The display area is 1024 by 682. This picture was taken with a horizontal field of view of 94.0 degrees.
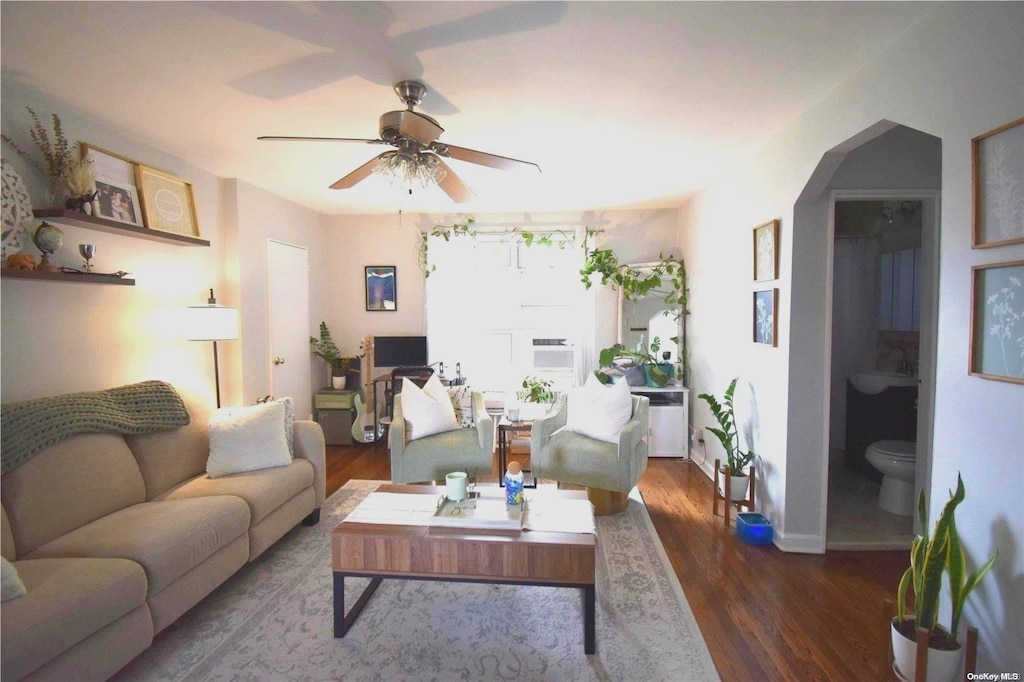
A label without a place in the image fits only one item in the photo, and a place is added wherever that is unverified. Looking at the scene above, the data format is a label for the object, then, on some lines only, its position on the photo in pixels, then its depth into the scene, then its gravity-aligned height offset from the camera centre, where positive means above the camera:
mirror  4.81 -0.01
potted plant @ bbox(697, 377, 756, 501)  3.12 -0.87
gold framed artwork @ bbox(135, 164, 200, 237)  2.98 +0.81
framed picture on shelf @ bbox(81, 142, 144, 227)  2.69 +0.81
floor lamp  3.12 +0.01
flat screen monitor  4.95 -0.29
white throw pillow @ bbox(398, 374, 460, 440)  3.55 -0.68
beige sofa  1.61 -0.92
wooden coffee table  2.04 -1.02
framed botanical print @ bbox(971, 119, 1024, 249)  1.38 +0.41
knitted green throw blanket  2.07 -0.46
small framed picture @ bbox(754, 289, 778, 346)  2.82 +0.03
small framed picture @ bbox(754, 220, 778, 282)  2.81 +0.43
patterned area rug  1.91 -1.38
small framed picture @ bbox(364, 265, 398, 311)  5.23 +0.40
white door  4.32 +0.01
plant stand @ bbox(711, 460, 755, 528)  3.08 -1.16
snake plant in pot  1.49 -0.86
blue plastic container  2.87 -1.26
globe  2.32 +0.42
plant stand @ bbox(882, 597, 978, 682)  1.48 -1.05
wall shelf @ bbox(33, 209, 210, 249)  2.38 +0.54
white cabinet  4.50 -0.98
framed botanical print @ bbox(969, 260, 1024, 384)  1.39 +0.00
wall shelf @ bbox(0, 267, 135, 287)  2.17 +0.23
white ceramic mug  2.46 -0.85
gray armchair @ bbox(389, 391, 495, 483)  3.40 -0.95
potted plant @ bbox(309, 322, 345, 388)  5.03 -0.29
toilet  3.10 -0.99
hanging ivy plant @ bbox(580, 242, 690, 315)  4.78 +0.46
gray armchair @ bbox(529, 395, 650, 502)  3.19 -0.91
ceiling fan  2.02 +0.80
